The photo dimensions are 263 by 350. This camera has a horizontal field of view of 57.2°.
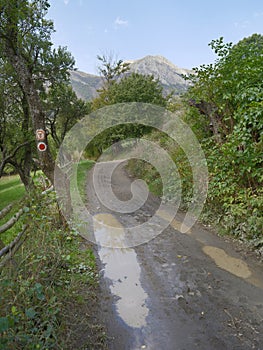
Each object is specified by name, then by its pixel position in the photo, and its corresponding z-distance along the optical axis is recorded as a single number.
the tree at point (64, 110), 15.88
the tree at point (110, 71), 27.27
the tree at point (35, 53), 5.39
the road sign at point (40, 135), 5.19
